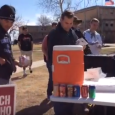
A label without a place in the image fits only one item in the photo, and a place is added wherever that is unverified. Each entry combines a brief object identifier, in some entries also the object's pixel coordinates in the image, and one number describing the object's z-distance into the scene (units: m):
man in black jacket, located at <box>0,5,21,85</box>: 1.96
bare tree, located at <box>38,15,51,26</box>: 43.04
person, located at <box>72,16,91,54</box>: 2.99
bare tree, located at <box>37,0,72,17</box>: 21.55
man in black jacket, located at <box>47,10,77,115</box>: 1.96
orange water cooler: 1.46
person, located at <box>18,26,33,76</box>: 5.42
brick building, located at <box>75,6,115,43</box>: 32.19
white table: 1.34
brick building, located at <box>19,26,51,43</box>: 43.46
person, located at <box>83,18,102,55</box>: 3.40
